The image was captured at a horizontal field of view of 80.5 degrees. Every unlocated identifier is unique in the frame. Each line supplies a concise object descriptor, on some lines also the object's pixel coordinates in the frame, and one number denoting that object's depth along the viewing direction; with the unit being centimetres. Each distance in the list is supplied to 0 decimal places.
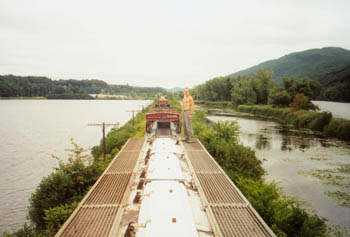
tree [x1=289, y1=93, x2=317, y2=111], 3881
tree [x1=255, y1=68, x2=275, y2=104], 6825
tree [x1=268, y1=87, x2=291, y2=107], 4766
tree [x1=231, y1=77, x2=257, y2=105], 6869
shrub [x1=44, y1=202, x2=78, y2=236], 643
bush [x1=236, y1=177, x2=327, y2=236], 606
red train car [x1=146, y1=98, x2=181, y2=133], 1429
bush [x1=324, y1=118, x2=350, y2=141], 2475
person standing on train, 1017
